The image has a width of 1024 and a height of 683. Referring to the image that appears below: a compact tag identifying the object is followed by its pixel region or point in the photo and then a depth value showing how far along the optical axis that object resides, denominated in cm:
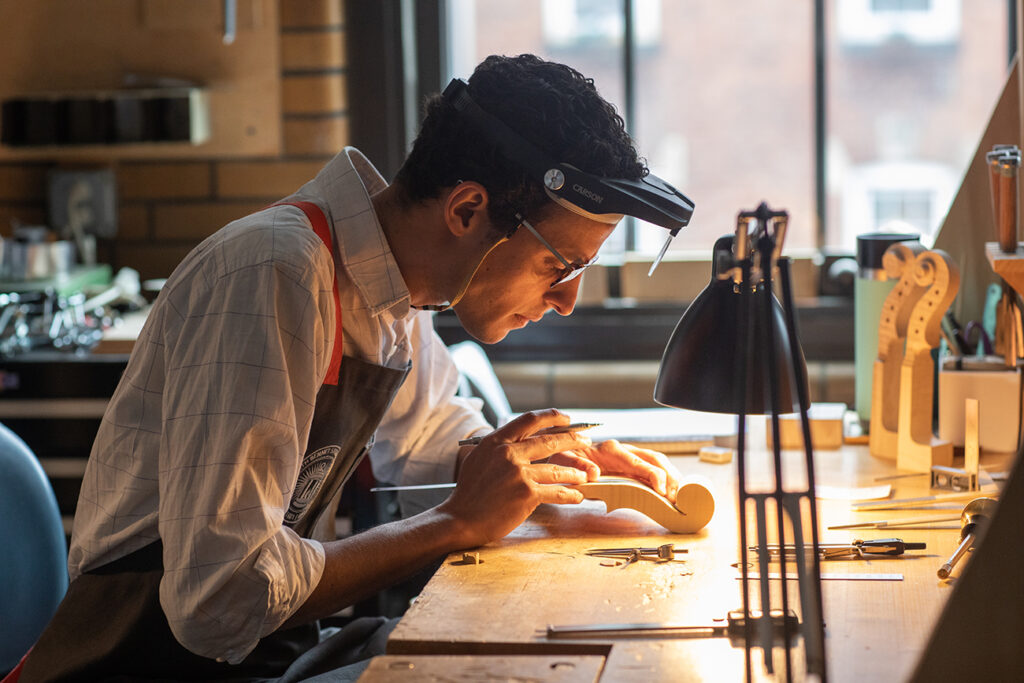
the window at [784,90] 758
